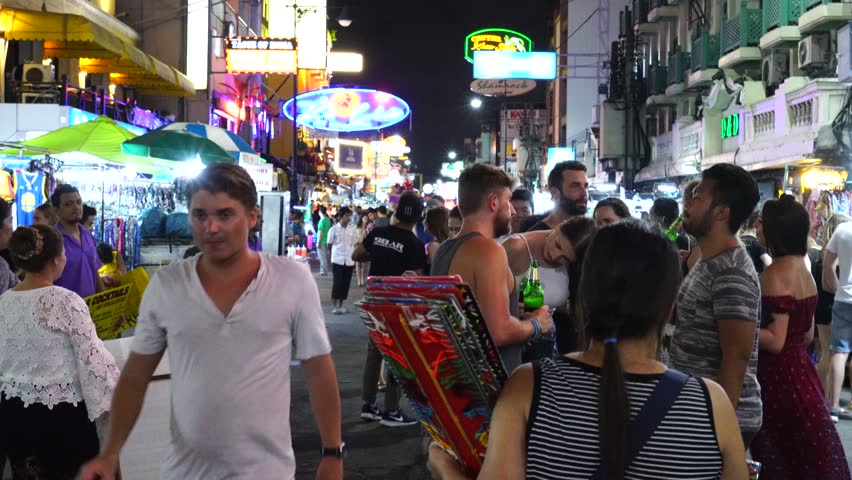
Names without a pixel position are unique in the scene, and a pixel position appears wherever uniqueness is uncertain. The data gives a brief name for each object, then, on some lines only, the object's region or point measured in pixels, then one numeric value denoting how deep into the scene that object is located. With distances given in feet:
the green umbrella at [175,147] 43.01
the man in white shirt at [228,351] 11.27
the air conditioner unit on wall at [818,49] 71.87
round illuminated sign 74.38
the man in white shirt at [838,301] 31.22
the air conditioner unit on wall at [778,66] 84.69
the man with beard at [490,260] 15.39
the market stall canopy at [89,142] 41.47
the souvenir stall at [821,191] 44.01
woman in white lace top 16.52
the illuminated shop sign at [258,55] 94.48
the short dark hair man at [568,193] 22.74
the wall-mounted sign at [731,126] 85.81
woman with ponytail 7.89
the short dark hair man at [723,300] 12.81
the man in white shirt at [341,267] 61.00
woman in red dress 14.16
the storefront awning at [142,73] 71.20
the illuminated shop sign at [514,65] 144.56
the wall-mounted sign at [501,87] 168.45
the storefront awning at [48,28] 58.90
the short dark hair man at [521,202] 33.96
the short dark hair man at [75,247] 25.41
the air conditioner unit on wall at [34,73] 63.72
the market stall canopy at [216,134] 49.60
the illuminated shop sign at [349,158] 150.71
